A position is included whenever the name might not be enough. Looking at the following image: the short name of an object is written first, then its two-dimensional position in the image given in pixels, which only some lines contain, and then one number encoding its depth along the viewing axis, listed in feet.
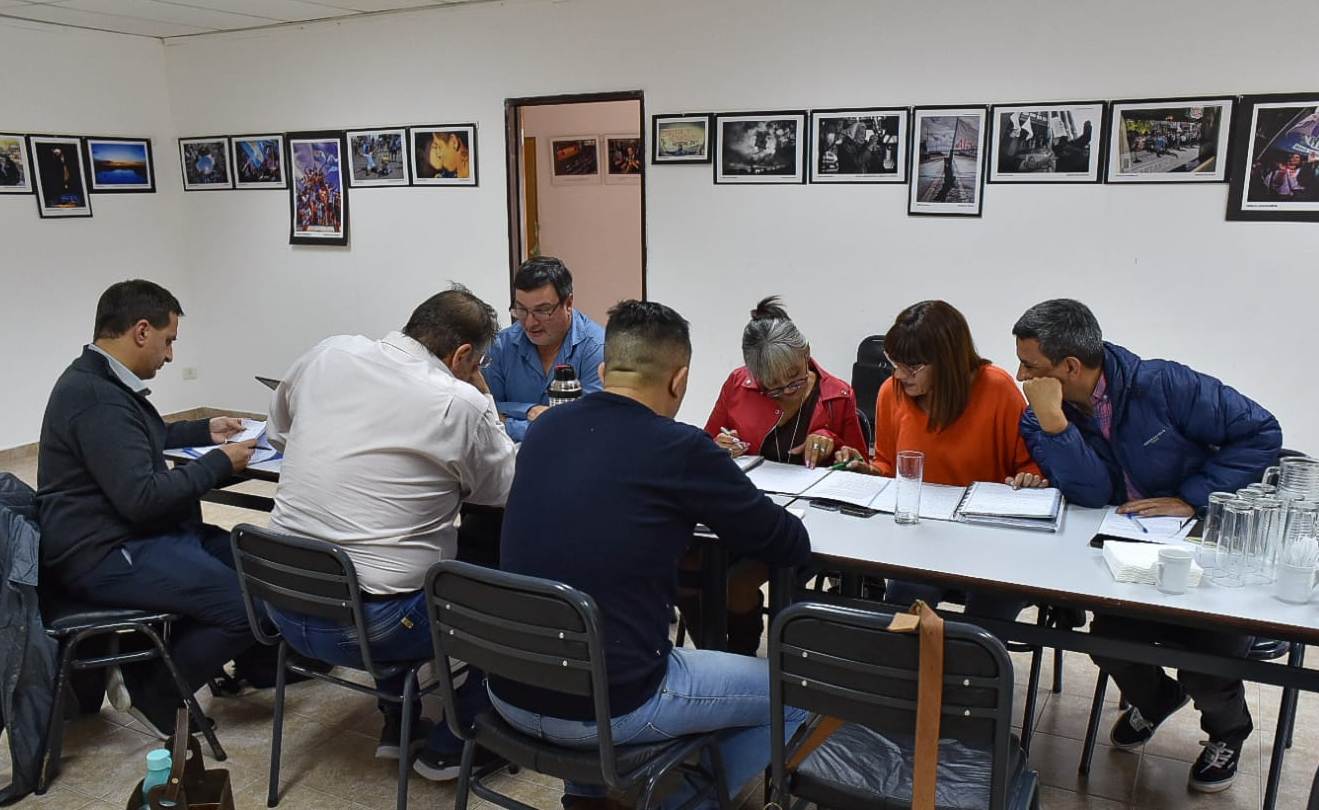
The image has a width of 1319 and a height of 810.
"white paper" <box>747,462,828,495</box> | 8.71
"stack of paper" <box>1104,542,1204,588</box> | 6.61
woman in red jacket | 9.43
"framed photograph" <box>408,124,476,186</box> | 18.53
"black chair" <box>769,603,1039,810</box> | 5.16
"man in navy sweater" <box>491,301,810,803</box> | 5.97
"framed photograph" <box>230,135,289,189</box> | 20.72
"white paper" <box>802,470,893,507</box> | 8.32
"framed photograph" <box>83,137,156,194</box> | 20.43
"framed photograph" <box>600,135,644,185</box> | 21.63
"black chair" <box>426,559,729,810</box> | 5.79
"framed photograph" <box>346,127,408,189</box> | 19.31
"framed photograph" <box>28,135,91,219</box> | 19.44
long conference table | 6.16
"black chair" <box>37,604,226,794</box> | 8.18
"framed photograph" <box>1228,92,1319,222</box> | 12.45
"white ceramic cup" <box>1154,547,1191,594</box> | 6.39
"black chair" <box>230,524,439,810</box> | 7.18
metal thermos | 10.34
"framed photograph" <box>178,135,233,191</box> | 21.40
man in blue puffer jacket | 7.91
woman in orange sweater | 8.95
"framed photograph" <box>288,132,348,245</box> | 20.10
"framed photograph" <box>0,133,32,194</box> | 18.89
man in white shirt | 7.54
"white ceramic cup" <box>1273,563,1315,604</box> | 6.14
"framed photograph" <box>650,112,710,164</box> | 16.39
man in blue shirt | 11.13
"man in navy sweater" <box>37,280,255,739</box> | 8.32
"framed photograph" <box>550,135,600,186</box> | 21.79
